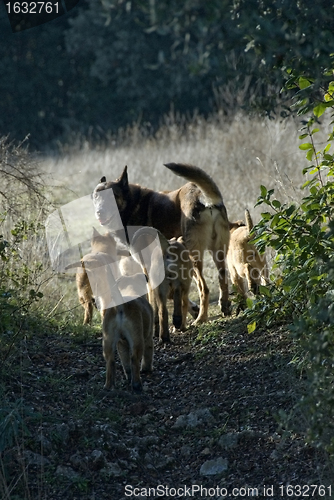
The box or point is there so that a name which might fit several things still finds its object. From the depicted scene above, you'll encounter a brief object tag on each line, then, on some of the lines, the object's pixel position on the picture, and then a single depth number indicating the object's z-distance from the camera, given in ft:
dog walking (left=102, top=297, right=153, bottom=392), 42.01
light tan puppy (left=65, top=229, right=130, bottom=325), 56.54
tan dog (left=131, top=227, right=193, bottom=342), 52.85
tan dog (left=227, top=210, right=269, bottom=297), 57.77
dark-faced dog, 57.16
